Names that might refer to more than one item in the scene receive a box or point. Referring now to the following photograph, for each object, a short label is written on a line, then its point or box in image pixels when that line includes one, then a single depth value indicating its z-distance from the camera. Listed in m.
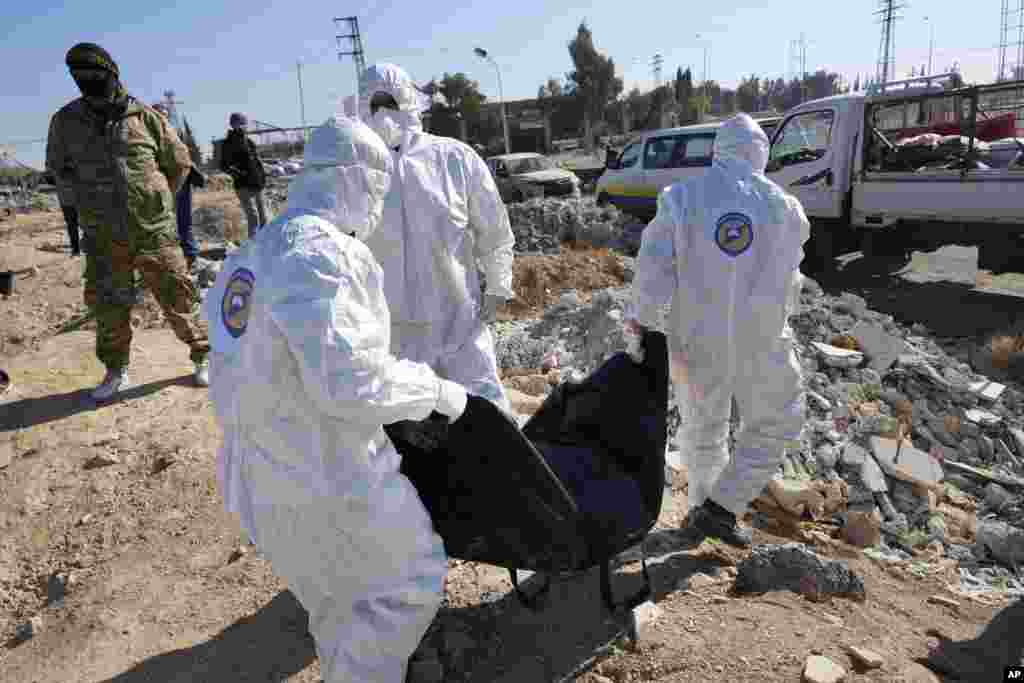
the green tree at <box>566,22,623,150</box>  44.62
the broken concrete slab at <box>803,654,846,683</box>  2.23
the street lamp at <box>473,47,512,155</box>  30.69
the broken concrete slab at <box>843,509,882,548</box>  3.82
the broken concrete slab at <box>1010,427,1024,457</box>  5.16
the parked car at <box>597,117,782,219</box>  10.86
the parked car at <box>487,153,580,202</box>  16.56
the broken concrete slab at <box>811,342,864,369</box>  6.07
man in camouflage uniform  4.07
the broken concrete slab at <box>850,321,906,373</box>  6.08
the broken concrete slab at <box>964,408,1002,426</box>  5.37
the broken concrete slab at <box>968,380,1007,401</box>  5.68
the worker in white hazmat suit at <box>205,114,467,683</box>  1.78
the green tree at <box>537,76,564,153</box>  45.69
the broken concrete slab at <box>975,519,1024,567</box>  3.84
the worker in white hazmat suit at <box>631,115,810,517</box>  3.05
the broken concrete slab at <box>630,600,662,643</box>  2.48
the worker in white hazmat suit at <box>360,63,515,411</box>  2.98
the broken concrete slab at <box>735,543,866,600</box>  2.85
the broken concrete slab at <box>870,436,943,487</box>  4.54
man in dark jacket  8.42
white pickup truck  7.27
